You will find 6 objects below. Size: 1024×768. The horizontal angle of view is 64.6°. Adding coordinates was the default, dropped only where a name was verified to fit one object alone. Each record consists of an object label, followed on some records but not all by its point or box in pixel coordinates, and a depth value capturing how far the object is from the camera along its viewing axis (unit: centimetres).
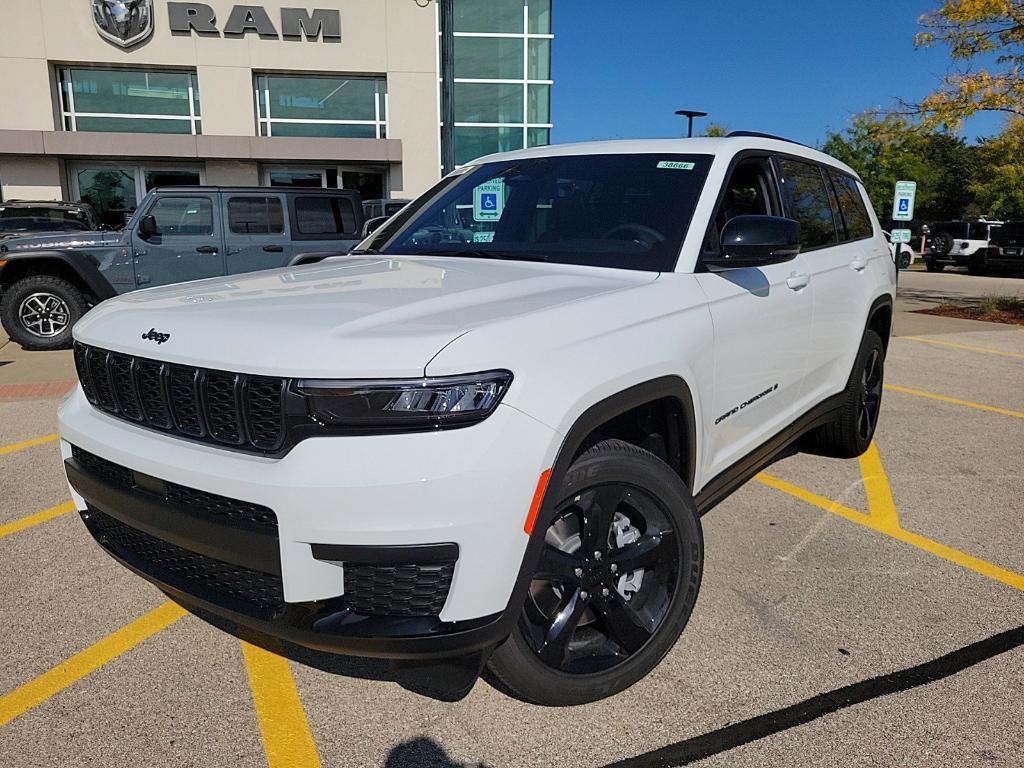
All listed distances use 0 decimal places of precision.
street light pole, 1509
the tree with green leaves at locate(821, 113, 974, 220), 1418
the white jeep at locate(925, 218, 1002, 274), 2477
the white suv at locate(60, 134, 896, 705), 199
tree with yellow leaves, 1227
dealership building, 1981
